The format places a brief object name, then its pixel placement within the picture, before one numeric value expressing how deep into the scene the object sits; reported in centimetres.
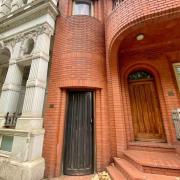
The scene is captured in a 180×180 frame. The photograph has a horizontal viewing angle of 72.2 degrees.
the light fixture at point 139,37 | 420
